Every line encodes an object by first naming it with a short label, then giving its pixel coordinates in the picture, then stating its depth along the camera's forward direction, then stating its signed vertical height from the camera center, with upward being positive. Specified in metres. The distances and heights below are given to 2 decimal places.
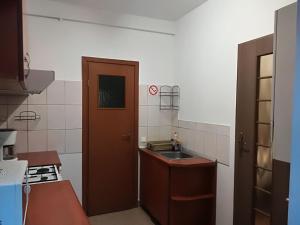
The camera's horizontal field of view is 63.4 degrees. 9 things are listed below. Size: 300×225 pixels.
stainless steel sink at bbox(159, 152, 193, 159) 2.95 -0.64
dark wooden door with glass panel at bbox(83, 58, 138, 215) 2.95 -0.42
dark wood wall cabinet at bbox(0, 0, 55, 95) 0.84 +0.22
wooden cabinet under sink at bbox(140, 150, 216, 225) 2.43 -0.90
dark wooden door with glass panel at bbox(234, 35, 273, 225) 1.90 -0.25
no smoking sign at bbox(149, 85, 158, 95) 3.25 +0.17
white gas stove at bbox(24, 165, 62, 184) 1.81 -0.58
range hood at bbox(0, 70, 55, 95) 1.61 +0.16
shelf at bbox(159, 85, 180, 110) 3.30 +0.08
